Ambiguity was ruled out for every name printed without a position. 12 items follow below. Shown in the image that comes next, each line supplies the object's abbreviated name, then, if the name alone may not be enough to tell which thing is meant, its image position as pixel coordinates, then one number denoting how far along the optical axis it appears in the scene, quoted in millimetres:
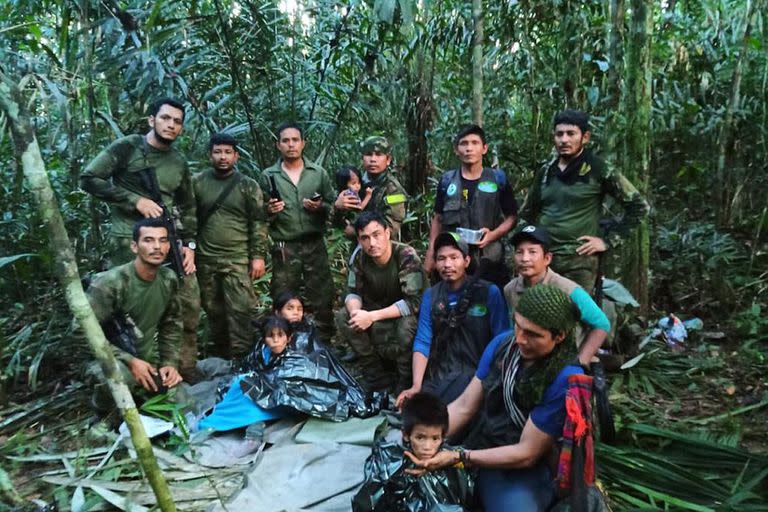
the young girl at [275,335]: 4121
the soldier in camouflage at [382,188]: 4914
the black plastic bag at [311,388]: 3867
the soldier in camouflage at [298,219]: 5016
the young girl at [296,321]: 4246
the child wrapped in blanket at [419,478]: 2582
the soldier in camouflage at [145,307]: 3844
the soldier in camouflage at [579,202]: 4113
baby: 4910
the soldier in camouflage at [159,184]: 4297
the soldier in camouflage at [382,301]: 4137
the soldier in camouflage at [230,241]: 4891
